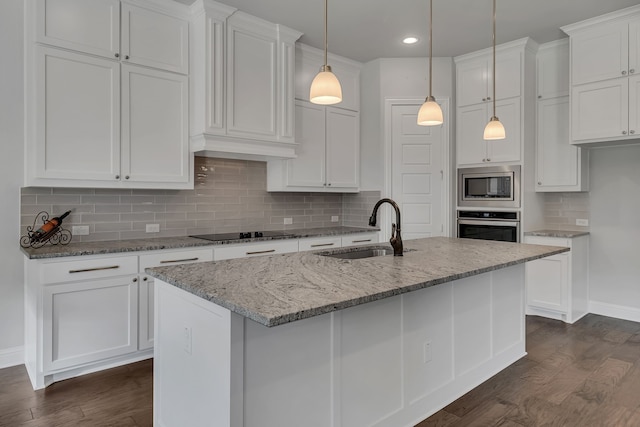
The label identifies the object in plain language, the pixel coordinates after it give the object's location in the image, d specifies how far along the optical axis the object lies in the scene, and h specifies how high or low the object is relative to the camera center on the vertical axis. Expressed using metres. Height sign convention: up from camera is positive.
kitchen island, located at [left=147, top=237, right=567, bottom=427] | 1.53 -0.58
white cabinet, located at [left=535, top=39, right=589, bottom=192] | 4.19 +0.83
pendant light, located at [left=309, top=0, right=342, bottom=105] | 2.21 +0.67
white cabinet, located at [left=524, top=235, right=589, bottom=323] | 4.05 -0.71
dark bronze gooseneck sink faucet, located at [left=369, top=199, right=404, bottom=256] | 2.45 -0.17
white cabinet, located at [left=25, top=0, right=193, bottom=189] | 2.80 +0.85
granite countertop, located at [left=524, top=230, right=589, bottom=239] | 4.03 -0.22
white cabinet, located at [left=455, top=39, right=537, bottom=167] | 4.27 +1.19
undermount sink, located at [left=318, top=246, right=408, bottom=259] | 2.72 -0.28
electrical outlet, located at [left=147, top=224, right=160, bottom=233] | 3.58 -0.15
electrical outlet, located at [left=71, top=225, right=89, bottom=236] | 3.20 -0.15
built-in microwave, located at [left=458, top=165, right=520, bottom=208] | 4.31 +0.26
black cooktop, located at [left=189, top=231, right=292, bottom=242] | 3.58 -0.23
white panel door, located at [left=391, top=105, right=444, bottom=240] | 4.73 +0.45
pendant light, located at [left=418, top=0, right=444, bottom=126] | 2.65 +0.63
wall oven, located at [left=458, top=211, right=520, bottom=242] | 4.31 -0.15
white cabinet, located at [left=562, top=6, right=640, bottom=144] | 3.60 +1.21
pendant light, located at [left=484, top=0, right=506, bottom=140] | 2.89 +0.57
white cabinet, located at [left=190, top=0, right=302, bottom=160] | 3.46 +1.13
